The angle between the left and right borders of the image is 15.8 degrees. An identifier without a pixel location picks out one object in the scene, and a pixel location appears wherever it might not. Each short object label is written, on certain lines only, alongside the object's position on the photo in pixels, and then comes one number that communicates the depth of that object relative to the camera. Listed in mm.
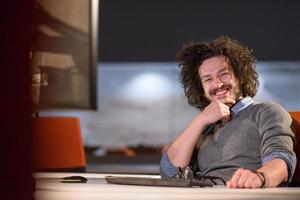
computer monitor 3566
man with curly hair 3608
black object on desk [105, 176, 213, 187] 3179
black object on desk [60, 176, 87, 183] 3389
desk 3035
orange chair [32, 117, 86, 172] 4655
